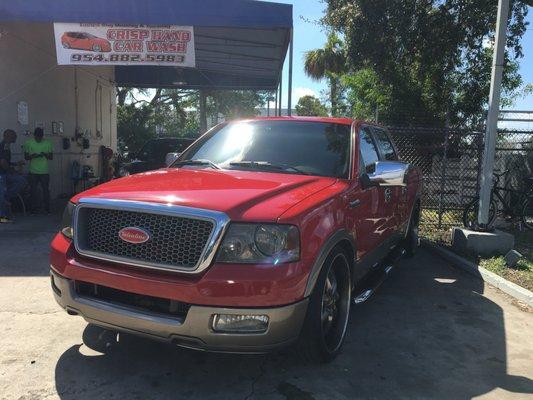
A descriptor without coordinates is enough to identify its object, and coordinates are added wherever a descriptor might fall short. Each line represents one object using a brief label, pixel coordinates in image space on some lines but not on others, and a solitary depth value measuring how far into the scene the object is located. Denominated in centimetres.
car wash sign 959
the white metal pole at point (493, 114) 719
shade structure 919
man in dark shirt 936
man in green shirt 1020
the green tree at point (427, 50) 1255
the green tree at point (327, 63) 3234
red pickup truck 312
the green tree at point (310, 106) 4655
